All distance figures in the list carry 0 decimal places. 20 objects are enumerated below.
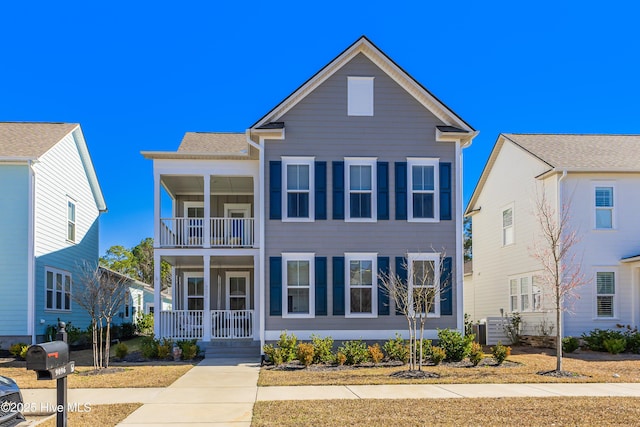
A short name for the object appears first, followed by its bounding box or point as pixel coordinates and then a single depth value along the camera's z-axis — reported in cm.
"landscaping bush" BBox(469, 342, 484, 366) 1607
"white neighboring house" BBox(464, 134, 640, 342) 2120
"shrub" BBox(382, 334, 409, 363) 1714
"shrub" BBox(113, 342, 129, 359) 1836
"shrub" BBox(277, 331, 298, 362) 1714
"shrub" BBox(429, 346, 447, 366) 1633
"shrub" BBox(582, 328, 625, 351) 2005
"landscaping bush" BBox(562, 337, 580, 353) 1978
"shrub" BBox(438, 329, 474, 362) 1703
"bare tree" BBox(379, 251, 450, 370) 1819
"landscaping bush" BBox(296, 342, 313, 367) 1622
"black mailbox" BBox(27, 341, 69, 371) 643
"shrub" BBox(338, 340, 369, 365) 1670
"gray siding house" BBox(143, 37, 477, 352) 1886
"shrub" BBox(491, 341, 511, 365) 1616
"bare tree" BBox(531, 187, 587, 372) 2052
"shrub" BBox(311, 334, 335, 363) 1689
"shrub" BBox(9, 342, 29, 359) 1864
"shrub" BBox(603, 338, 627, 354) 1923
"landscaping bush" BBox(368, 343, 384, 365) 1684
